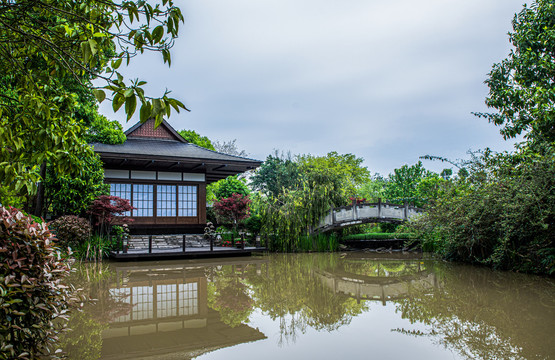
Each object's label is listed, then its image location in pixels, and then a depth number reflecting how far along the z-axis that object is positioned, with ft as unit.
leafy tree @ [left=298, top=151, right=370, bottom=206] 58.29
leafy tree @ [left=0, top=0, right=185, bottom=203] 6.95
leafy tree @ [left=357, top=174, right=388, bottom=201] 122.42
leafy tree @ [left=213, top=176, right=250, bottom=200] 75.50
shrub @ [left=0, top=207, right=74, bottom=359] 8.34
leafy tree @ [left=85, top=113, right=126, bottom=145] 52.80
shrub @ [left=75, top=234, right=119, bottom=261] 39.42
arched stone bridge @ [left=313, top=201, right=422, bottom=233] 55.83
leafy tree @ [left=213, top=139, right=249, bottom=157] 132.36
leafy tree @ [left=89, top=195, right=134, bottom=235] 42.32
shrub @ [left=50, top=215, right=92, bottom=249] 37.73
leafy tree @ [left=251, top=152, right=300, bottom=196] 91.25
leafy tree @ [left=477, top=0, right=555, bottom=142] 36.65
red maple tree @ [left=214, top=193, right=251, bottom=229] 53.47
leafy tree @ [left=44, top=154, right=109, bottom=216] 42.47
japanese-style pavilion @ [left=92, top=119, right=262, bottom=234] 52.70
